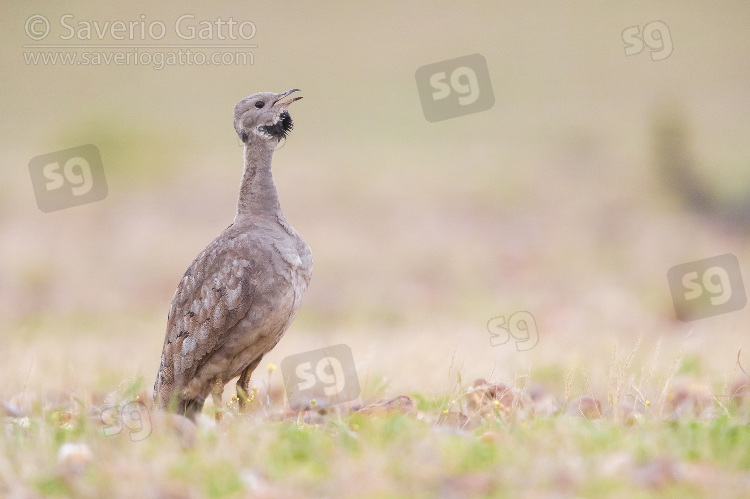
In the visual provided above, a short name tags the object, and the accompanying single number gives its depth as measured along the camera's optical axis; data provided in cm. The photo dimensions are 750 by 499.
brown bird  1311
